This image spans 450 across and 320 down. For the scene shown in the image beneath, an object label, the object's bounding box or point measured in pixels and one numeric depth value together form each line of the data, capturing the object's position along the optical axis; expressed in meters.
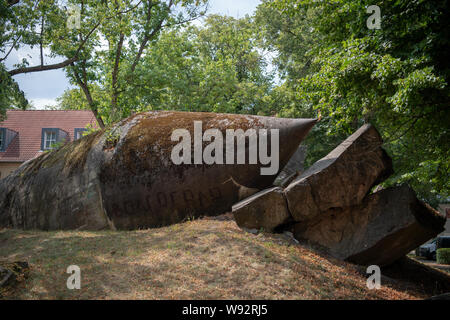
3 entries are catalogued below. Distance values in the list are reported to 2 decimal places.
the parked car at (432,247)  18.83
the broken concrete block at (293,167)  8.42
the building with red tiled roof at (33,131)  20.92
